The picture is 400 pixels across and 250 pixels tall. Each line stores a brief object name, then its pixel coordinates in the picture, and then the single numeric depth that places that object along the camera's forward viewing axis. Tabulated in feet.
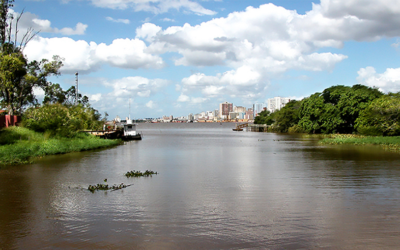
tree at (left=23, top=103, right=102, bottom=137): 115.24
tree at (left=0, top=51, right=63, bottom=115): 125.80
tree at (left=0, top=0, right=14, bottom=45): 134.21
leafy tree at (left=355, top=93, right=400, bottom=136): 137.59
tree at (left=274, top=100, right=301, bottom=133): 303.68
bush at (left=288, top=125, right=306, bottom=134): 284.43
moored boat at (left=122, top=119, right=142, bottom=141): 203.82
